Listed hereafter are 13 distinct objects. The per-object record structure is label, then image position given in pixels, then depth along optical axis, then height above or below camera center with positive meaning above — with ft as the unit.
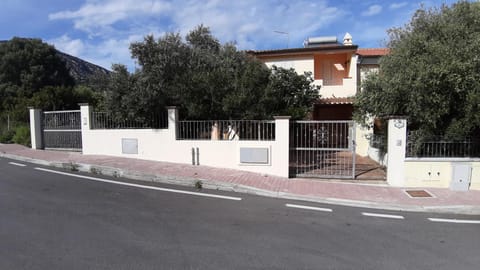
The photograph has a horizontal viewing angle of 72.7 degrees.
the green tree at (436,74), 26.27 +3.46
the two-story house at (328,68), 57.00 +9.03
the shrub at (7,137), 60.64 -3.60
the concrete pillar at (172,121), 37.52 -0.47
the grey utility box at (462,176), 28.30 -5.23
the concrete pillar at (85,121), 43.24 -0.50
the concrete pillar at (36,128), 49.52 -1.60
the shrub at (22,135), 55.03 -3.12
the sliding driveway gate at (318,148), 33.06 -3.24
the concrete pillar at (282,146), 32.48 -2.96
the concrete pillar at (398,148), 29.37 -2.90
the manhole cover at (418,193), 26.25 -6.41
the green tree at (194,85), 35.24 +3.55
